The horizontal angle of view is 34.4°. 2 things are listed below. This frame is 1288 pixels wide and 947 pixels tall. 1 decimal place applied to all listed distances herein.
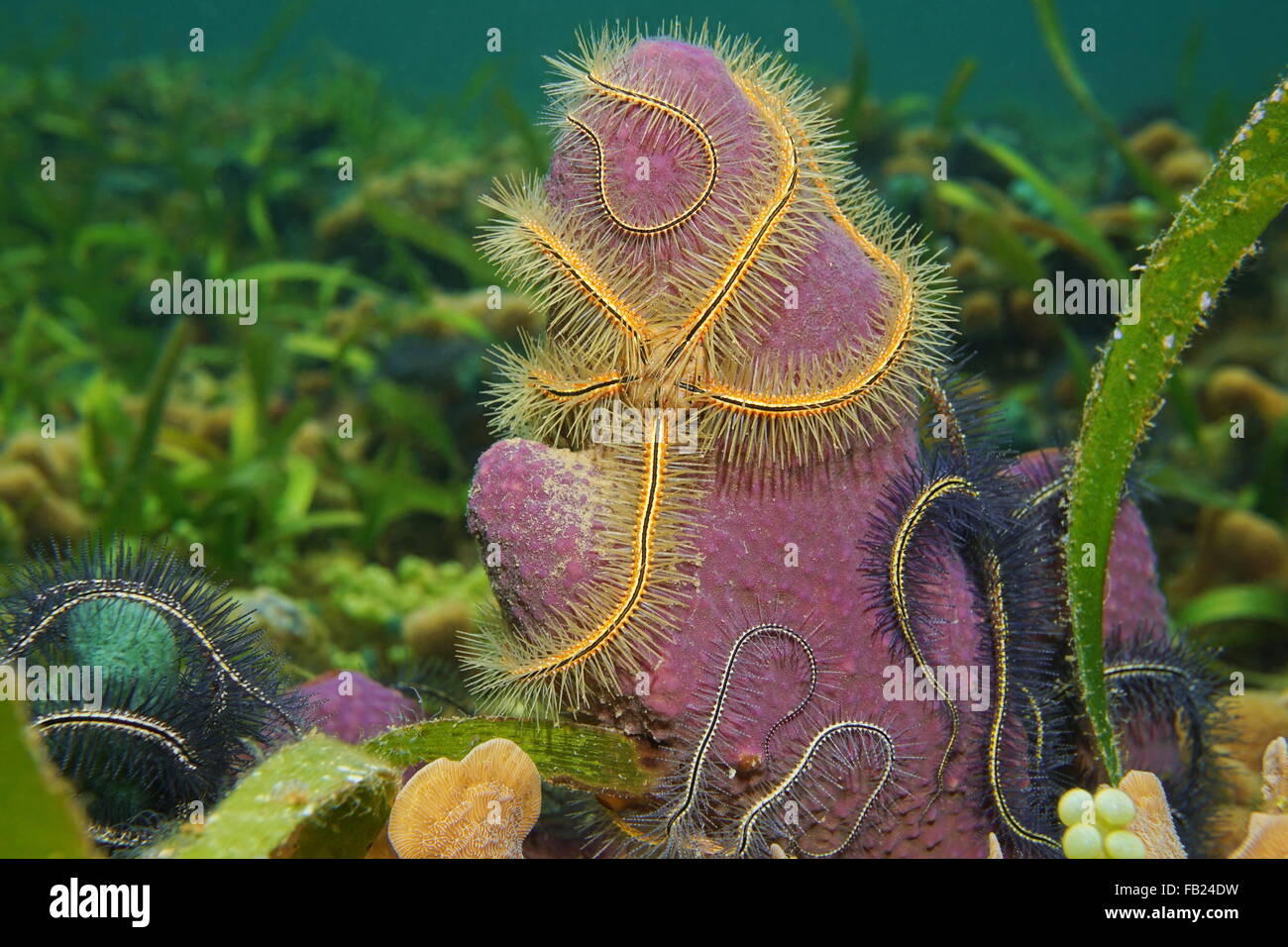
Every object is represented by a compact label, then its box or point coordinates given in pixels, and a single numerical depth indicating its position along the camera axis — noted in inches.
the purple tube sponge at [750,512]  19.0
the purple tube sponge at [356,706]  20.8
